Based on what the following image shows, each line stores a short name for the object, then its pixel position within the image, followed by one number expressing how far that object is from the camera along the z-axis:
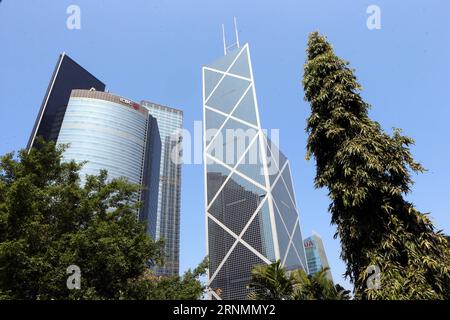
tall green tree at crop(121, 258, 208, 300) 19.61
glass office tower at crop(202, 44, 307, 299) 104.94
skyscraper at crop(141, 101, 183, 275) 179.00
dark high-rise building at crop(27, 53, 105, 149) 130.62
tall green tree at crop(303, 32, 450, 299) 13.68
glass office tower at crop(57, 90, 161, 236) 118.00
